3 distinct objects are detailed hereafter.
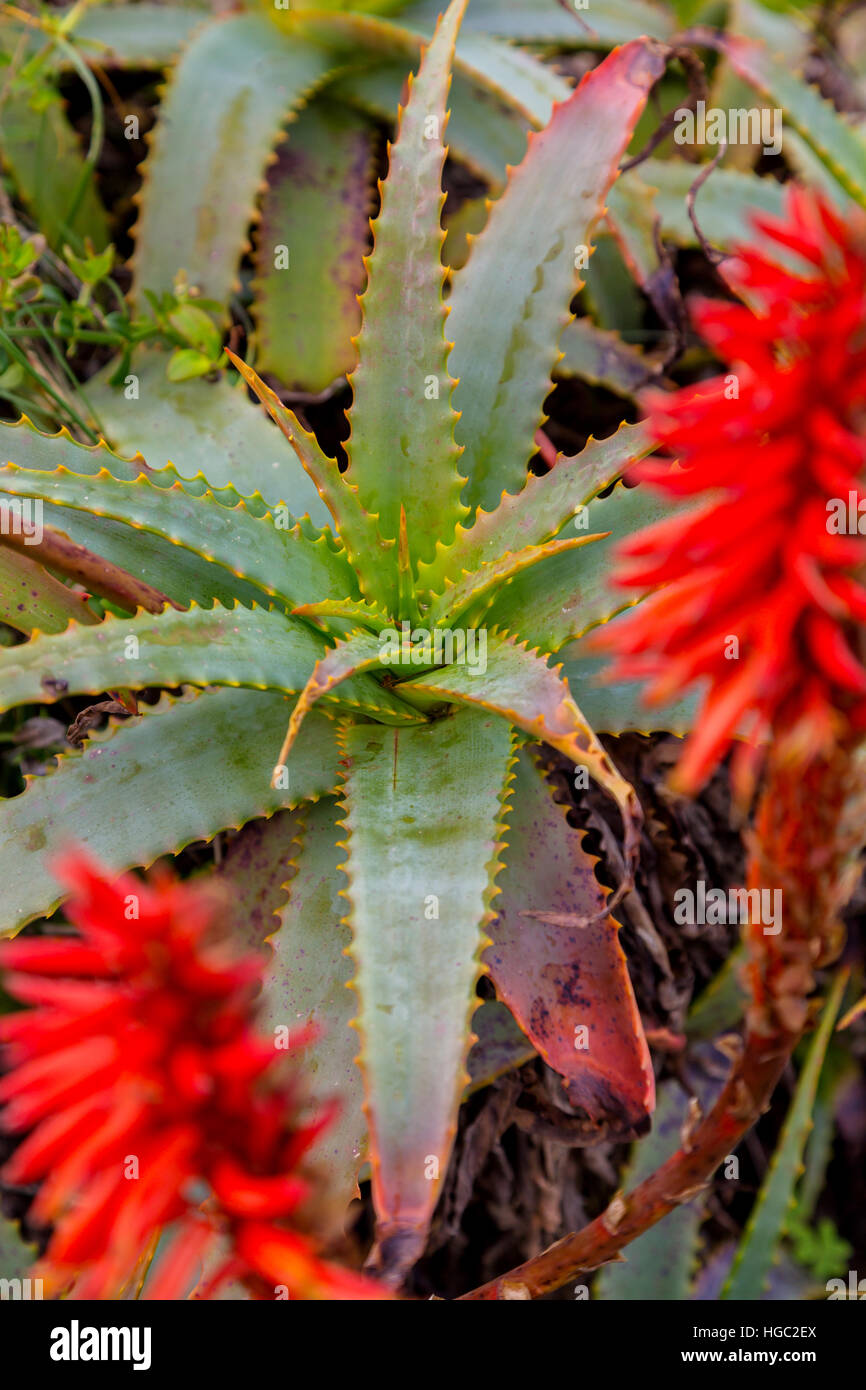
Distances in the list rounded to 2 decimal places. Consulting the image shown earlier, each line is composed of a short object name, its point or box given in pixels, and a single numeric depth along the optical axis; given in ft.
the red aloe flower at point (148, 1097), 1.45
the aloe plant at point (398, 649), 2.96
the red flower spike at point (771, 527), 1.50
